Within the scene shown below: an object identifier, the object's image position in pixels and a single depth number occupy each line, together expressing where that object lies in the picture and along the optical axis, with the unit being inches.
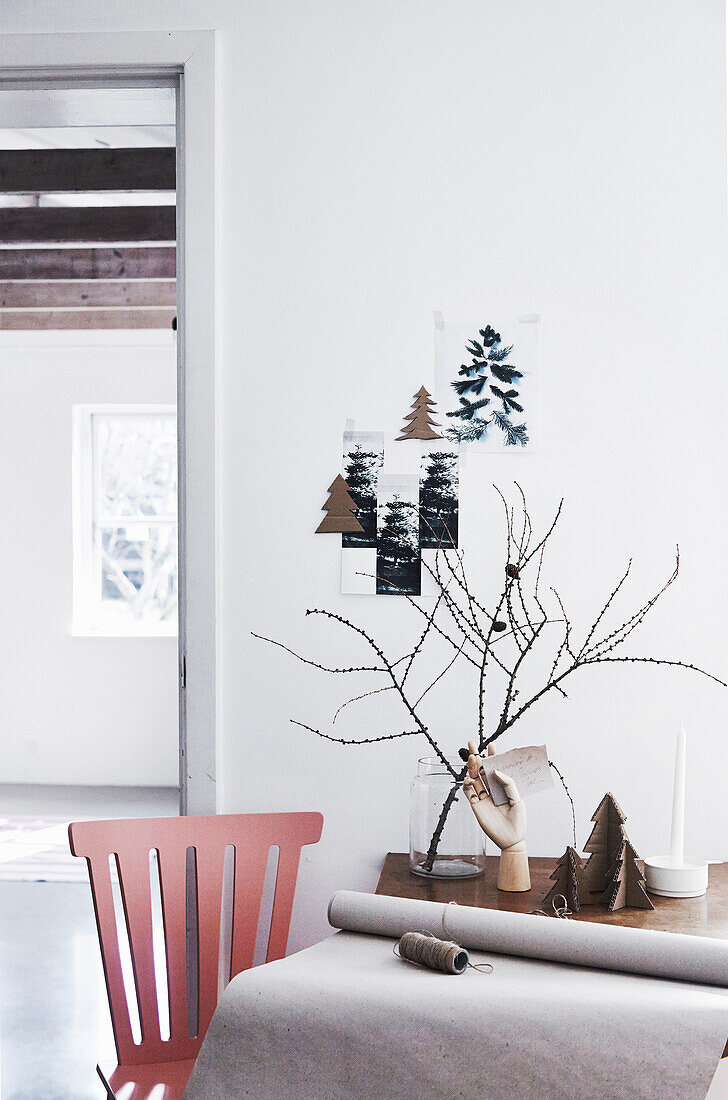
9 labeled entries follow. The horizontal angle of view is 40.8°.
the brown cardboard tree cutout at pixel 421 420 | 71.1
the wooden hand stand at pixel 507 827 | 59.5
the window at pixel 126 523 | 214.2
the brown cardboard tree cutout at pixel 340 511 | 71.5
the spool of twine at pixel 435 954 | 44.5
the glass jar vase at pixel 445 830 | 62.4
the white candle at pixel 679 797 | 58.9
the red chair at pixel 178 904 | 62.0
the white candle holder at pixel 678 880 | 59.2
